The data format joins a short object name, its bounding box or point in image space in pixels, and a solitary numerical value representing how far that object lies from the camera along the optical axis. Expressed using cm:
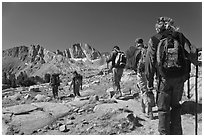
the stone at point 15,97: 1326
